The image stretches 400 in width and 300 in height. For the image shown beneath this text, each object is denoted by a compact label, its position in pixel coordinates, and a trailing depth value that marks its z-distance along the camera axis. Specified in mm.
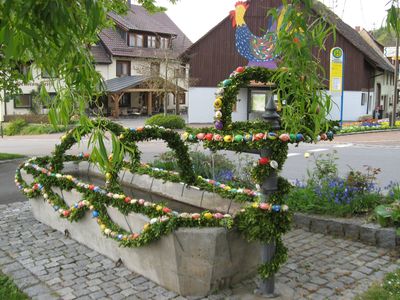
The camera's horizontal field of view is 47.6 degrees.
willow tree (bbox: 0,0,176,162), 1905
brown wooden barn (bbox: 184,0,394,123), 32844
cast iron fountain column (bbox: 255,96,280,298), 4004
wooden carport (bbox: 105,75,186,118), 35441
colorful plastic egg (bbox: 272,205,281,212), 4008
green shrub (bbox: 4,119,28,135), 32500
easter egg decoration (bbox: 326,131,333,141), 3969
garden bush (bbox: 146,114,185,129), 26672
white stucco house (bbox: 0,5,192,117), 37584
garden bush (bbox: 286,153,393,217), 6074
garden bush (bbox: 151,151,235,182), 8073
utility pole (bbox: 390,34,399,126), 26572
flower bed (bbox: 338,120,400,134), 25156
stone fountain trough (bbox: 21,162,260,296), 4137
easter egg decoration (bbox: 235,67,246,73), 4083
